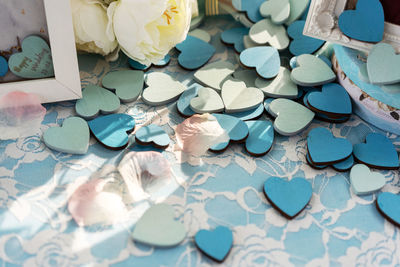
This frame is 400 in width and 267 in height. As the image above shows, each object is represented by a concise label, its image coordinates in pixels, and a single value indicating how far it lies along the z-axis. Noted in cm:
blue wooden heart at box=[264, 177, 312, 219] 62
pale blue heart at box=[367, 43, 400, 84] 68
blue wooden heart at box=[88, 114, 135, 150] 69
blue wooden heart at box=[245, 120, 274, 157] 70
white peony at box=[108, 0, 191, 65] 70
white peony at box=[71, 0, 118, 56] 73
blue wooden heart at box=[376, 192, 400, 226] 62
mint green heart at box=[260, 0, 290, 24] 88
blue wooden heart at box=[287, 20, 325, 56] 86
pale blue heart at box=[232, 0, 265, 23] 89
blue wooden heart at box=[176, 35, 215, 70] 85
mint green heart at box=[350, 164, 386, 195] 66
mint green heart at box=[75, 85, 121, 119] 74
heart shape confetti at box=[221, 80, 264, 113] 76
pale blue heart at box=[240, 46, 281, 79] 81
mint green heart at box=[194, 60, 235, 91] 81
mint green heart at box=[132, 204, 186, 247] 58
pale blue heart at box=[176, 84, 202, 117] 75
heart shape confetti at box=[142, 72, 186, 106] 77
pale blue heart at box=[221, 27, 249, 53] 89
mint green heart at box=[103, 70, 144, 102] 77
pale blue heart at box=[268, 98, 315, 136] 73
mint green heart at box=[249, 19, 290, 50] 86
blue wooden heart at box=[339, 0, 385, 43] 70
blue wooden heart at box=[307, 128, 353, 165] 69
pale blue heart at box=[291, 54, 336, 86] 78
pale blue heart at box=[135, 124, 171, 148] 69
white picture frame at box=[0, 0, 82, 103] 66
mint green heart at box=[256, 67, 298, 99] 79
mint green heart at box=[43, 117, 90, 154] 68
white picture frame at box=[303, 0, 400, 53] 73
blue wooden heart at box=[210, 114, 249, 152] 70
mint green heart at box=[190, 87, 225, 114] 75
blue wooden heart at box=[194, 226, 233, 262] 57
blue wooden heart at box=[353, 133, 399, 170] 69
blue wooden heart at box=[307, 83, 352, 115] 75
